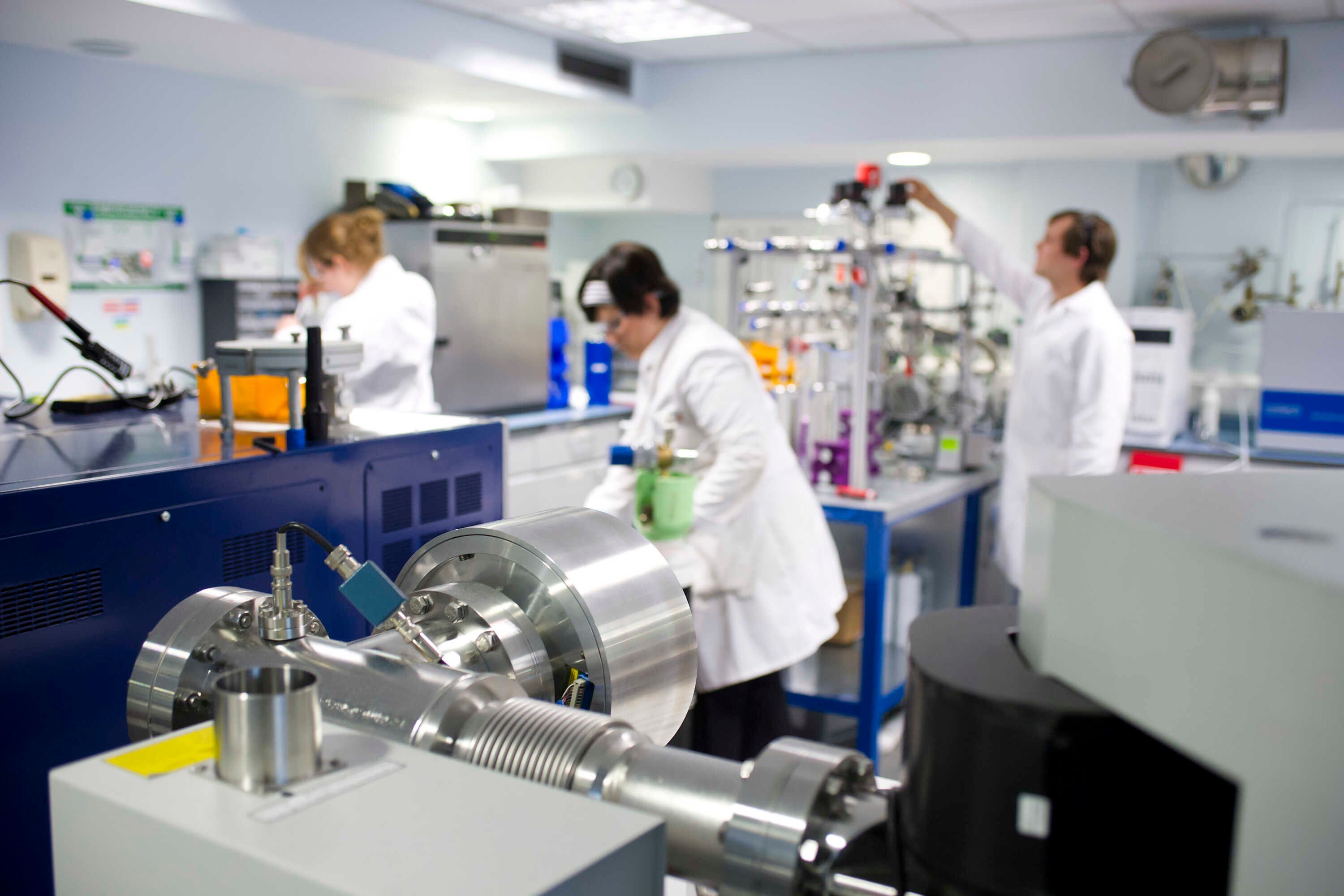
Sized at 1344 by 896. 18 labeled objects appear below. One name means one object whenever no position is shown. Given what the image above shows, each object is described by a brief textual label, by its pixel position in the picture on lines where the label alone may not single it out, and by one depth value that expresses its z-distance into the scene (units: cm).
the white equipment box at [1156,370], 407
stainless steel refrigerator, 433
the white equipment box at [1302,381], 384
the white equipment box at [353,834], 50
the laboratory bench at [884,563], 314
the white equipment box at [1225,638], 39
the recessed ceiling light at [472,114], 483
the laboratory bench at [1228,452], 388
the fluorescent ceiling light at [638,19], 376
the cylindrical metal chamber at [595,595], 83
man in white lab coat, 341
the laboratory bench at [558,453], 436
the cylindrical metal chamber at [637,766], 56
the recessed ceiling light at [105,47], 341
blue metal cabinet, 120
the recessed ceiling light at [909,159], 475
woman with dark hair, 252
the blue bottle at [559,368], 493
